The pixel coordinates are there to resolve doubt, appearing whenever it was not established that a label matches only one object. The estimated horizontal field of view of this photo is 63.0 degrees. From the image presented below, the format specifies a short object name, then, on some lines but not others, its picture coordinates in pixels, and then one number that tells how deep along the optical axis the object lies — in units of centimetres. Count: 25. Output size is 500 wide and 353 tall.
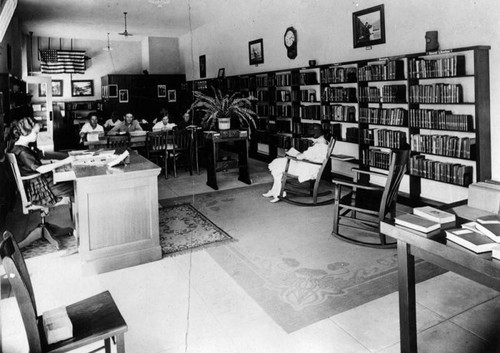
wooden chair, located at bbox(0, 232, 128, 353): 162
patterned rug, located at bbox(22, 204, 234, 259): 414
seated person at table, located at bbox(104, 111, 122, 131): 1042
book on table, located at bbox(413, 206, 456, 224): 210
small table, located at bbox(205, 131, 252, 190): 651
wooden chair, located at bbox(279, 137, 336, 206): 550
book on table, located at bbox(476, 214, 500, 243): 184
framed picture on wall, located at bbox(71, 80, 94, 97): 1273
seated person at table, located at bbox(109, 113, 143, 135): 908
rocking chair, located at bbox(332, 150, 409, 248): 393
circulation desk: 349
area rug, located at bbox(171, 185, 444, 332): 301
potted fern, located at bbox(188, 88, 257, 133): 659
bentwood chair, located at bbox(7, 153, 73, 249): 389
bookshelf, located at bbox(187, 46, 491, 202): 482
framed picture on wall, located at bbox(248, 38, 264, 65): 920
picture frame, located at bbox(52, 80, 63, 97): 1246
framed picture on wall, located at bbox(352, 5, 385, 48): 607
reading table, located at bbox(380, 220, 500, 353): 174
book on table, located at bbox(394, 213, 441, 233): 200
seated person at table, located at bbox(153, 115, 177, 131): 935
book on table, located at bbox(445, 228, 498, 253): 178
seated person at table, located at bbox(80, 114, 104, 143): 839
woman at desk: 397
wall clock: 800
